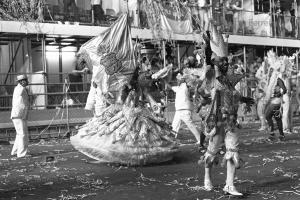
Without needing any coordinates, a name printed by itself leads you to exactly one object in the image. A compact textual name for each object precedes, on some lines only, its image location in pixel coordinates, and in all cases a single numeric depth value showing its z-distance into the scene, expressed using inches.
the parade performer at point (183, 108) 503.2
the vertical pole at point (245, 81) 816.6
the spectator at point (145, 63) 641.9
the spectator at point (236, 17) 982.4
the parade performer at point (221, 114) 272.2
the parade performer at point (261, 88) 665.6
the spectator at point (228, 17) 946.1
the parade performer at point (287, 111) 629.8
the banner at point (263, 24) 1050.7
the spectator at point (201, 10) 579.4
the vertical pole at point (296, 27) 1154.7
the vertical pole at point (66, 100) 662.5
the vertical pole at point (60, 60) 819.4
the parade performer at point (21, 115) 460.4
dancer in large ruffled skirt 371.6
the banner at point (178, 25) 596.1
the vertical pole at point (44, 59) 699.4
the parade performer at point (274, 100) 529.7
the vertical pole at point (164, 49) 773.3
